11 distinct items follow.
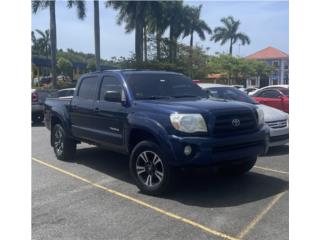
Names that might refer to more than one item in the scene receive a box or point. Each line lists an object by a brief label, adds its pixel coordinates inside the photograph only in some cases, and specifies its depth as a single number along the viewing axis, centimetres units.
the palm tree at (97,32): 3133
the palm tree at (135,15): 3744
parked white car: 857
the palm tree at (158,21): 3897
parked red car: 1217
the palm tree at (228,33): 7294
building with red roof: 9272
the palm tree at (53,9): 3197
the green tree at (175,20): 4631
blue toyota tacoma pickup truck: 552
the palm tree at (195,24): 5316
